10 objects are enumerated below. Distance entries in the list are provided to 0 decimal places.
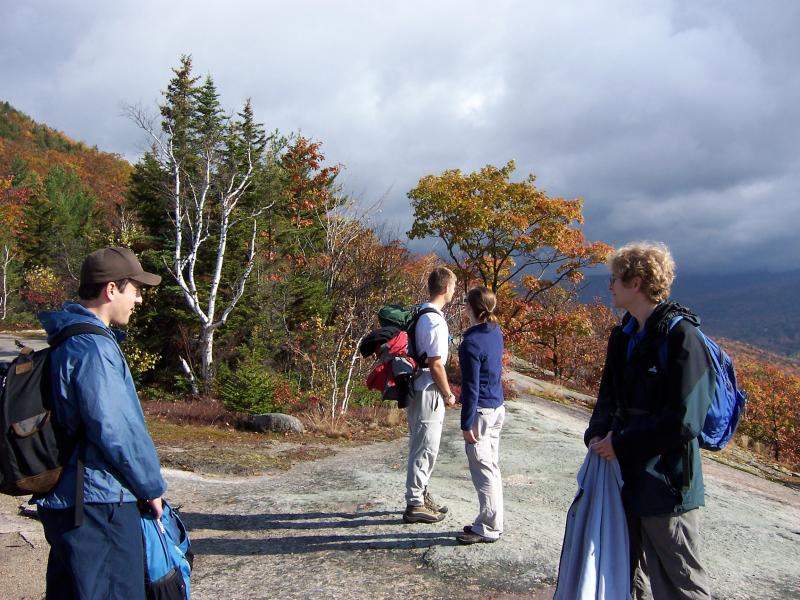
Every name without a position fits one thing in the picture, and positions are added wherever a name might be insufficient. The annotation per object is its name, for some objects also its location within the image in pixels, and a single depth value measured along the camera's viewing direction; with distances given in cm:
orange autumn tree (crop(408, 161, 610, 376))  1812
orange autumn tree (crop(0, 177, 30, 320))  3281
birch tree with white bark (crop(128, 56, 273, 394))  1593
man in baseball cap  217
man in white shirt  443
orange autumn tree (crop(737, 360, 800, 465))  2508
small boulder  1019
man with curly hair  241
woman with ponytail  417
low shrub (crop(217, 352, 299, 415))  1243
